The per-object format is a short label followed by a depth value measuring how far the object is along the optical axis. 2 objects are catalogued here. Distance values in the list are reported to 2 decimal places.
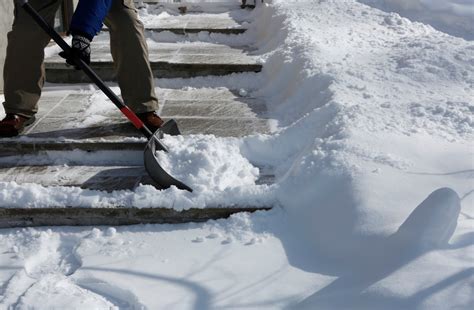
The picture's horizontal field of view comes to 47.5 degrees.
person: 3.15
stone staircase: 2.61
